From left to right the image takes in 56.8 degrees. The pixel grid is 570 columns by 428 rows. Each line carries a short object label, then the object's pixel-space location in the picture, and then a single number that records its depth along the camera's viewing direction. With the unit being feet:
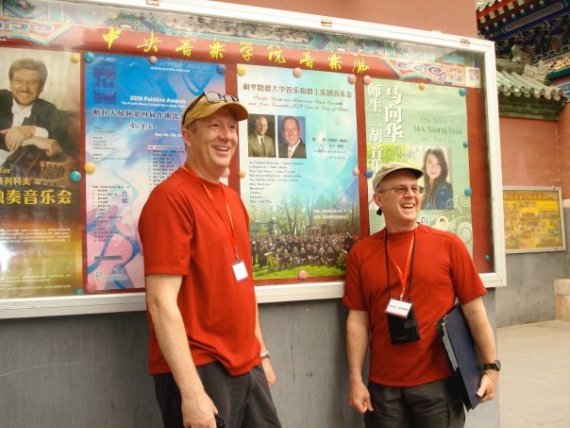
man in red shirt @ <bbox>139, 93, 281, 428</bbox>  5.43
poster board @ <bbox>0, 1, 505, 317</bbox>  6.98
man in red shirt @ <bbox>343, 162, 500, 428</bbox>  7.28
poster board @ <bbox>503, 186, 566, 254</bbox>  23.70
